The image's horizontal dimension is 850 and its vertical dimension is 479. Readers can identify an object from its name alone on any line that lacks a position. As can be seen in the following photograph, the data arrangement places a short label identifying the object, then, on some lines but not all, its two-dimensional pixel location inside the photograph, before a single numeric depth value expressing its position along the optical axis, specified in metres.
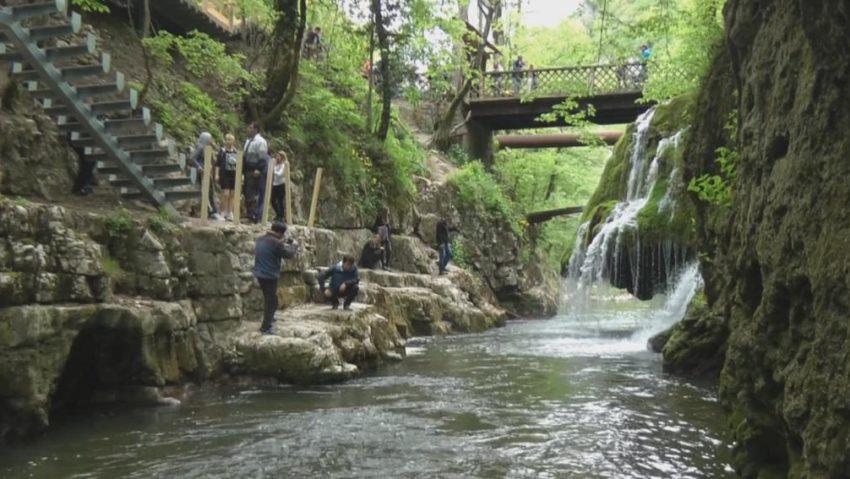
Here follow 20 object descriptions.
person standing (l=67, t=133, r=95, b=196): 11.38
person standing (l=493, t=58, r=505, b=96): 30.30
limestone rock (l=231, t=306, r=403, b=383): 10.34
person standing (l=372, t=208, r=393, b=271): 19.86
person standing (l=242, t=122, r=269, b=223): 13.69
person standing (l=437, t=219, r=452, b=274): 22.80
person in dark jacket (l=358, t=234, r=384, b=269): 19.31
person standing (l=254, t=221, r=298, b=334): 10.59
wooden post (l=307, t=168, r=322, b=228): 15.64
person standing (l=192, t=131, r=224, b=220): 13.10
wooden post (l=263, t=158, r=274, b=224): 13.60
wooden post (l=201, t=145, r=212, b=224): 11.48
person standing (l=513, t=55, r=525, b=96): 29.37
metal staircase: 10.01
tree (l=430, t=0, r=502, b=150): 28.03
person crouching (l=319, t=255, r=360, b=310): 12.54
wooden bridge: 27.17
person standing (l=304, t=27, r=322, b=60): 25.36
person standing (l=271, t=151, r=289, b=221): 14.65
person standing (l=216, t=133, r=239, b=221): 13.50
